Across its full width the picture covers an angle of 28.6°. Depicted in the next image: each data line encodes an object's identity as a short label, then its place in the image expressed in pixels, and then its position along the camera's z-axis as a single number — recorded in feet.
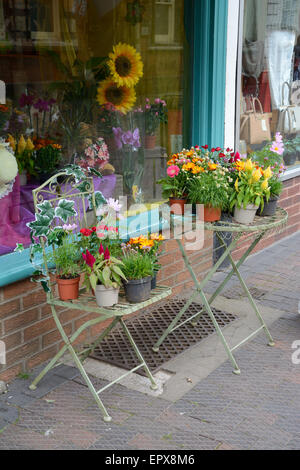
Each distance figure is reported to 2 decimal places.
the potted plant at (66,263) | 10.34
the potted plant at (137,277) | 10.07
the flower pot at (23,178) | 12.84
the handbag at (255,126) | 18.84
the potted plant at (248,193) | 11.75
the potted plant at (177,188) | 12.17
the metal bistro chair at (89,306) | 10.00
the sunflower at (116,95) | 14.70
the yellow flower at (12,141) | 12.66
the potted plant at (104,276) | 9.81
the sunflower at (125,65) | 14.74
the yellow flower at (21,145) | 12.90
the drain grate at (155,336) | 12.46
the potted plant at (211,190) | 11.66
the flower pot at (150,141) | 16.12
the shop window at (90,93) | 12.70
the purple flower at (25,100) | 12.95
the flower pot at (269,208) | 12.35
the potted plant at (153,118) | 16.01
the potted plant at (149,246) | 10.61
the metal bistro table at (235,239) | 11.63
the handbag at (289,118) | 21.94
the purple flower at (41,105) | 13.32
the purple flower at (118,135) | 15.26
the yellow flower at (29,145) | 13.11
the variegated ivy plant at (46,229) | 10.41
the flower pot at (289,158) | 22.03
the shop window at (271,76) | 18.65
